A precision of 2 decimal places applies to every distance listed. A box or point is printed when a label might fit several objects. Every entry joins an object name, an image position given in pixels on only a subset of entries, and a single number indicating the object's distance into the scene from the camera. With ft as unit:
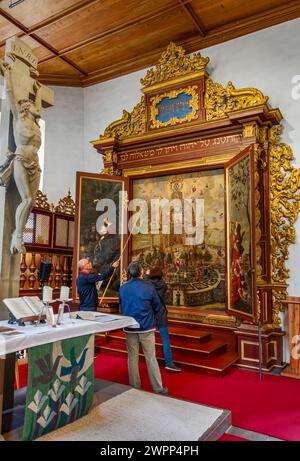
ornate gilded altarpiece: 19.60
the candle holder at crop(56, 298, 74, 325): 11.02
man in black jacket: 17.32
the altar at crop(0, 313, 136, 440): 9.43
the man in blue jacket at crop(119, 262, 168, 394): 13.80
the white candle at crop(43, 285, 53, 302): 10.62
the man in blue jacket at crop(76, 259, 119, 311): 18.61
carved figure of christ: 12.17
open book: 10.53
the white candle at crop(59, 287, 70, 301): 11.12
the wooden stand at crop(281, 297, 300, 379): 18.17
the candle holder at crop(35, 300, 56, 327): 10.80
